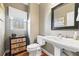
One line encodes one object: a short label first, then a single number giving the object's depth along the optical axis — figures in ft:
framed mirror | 4.07
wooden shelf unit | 4.14
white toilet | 4.22
